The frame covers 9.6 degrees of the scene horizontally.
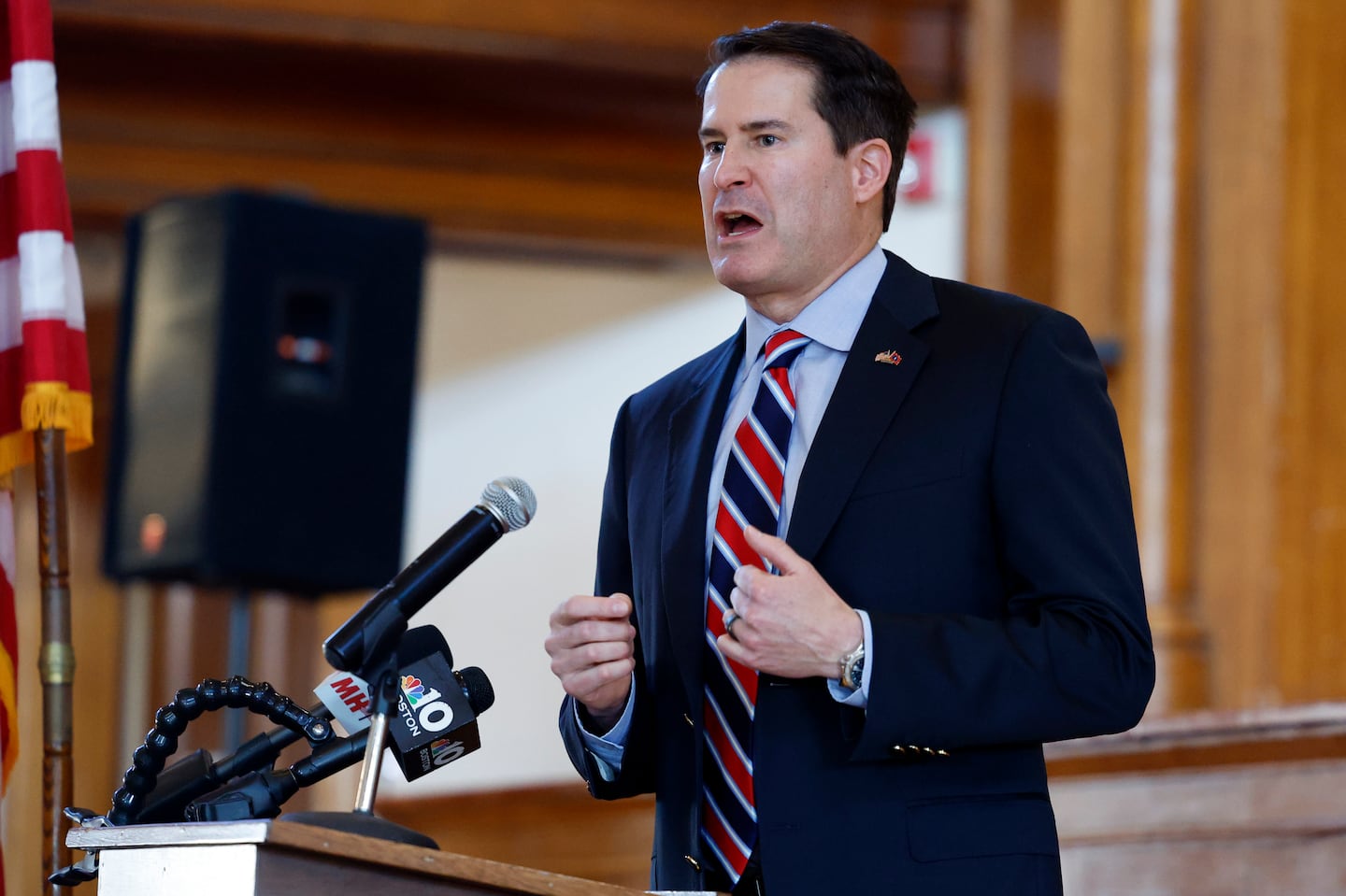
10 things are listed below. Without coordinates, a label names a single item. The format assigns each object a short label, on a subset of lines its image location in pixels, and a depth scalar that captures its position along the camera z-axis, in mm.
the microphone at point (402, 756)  6263
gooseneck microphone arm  6281
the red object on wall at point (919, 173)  11863
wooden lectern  6091
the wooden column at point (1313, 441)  8646
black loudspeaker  9924
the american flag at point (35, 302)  7089
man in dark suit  6392
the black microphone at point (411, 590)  6228
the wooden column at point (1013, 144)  10991
